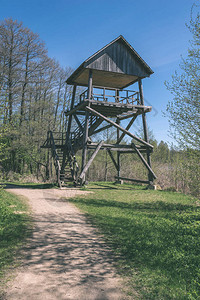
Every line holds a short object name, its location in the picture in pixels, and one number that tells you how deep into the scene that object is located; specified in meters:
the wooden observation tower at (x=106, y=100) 17.19
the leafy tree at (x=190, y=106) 8.31
